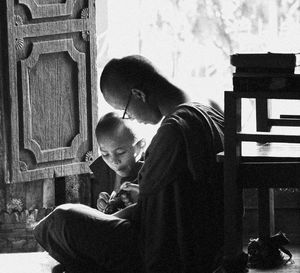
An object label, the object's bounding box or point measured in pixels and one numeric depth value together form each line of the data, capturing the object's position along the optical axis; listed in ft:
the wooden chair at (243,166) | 16.79
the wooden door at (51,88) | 22.98
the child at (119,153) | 19.57
